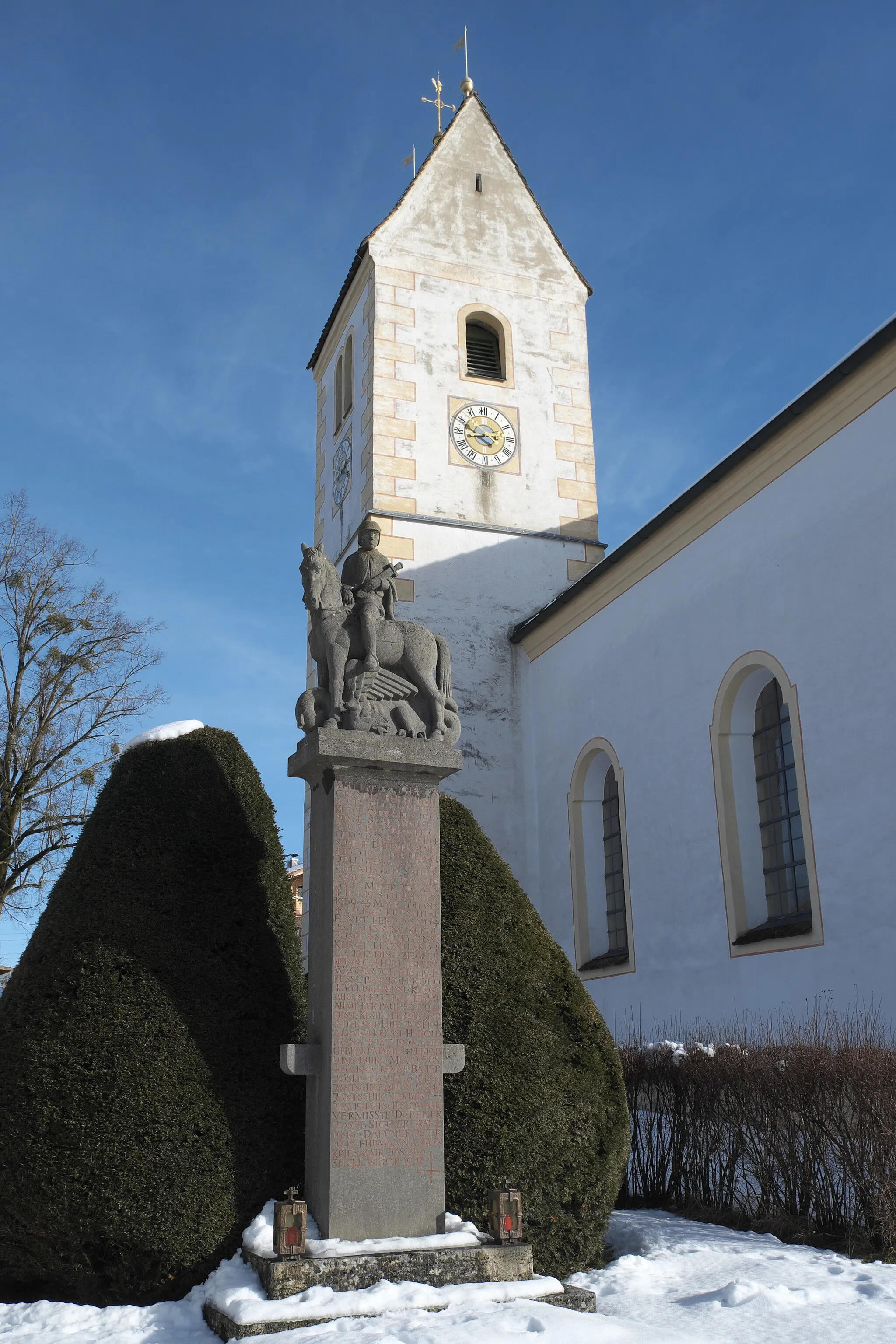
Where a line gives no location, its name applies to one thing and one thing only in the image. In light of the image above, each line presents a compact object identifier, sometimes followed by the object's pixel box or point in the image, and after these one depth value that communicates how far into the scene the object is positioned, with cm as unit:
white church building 1186
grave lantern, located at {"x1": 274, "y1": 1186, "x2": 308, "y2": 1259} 580
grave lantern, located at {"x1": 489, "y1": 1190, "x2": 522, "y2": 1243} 634
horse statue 759
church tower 2025
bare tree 2125
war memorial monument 623
